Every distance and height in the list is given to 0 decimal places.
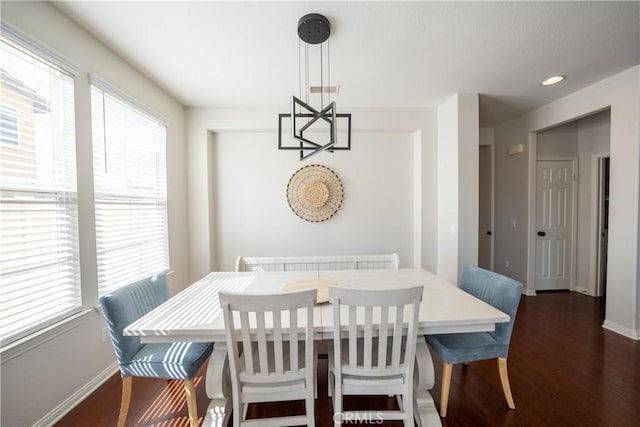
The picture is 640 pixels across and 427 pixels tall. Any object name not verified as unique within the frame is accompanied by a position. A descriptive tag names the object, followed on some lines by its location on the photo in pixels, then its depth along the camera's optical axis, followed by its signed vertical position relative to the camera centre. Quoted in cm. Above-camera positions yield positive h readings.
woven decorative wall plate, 319 +19
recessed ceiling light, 244 +128
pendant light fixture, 148 +124
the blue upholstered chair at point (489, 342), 151 -89
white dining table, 125 -62
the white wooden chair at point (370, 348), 115 -72
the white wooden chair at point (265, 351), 112 -71
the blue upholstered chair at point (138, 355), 137 -88
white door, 353 -13
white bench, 276 -64
